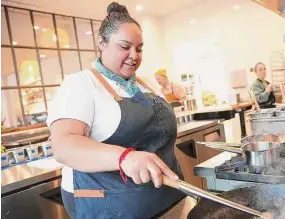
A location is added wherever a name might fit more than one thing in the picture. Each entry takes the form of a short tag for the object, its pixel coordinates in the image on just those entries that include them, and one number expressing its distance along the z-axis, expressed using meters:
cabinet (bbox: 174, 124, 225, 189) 2.43
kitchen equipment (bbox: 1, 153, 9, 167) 1.75
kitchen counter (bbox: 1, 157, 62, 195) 1.39
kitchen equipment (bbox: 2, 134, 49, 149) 2.18
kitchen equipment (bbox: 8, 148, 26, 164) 1.80
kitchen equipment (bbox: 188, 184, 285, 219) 0.73
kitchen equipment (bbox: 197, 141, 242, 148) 1.07
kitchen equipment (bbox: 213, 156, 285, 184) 0.87
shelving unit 4.60
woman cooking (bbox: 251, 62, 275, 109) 3.78
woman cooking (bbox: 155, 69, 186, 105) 3.55
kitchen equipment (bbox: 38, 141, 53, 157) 1.91
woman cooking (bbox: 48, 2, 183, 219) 0.75
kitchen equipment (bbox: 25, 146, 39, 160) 1.87
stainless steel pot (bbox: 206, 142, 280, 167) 0.94
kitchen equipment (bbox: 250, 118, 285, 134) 1.50
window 3.71
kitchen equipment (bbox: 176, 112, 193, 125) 2.96
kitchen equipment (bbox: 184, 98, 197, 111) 3.31
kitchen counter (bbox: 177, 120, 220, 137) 2.50
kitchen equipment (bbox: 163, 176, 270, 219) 0.53
